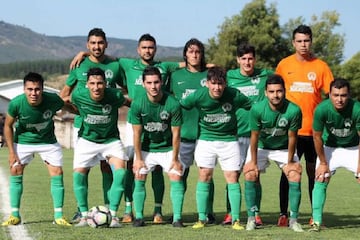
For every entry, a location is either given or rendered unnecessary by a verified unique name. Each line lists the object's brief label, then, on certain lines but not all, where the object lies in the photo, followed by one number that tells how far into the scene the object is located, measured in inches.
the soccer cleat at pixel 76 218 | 500.3
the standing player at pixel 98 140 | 481.9
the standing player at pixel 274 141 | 467.9
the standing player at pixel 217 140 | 477.3
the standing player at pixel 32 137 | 477.3
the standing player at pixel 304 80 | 498.0
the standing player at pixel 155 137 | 475.0
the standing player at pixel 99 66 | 504.4
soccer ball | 465.4
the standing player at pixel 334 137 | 464.5
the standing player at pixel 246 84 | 498.9
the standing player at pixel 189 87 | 501.2
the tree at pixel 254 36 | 2510.2
